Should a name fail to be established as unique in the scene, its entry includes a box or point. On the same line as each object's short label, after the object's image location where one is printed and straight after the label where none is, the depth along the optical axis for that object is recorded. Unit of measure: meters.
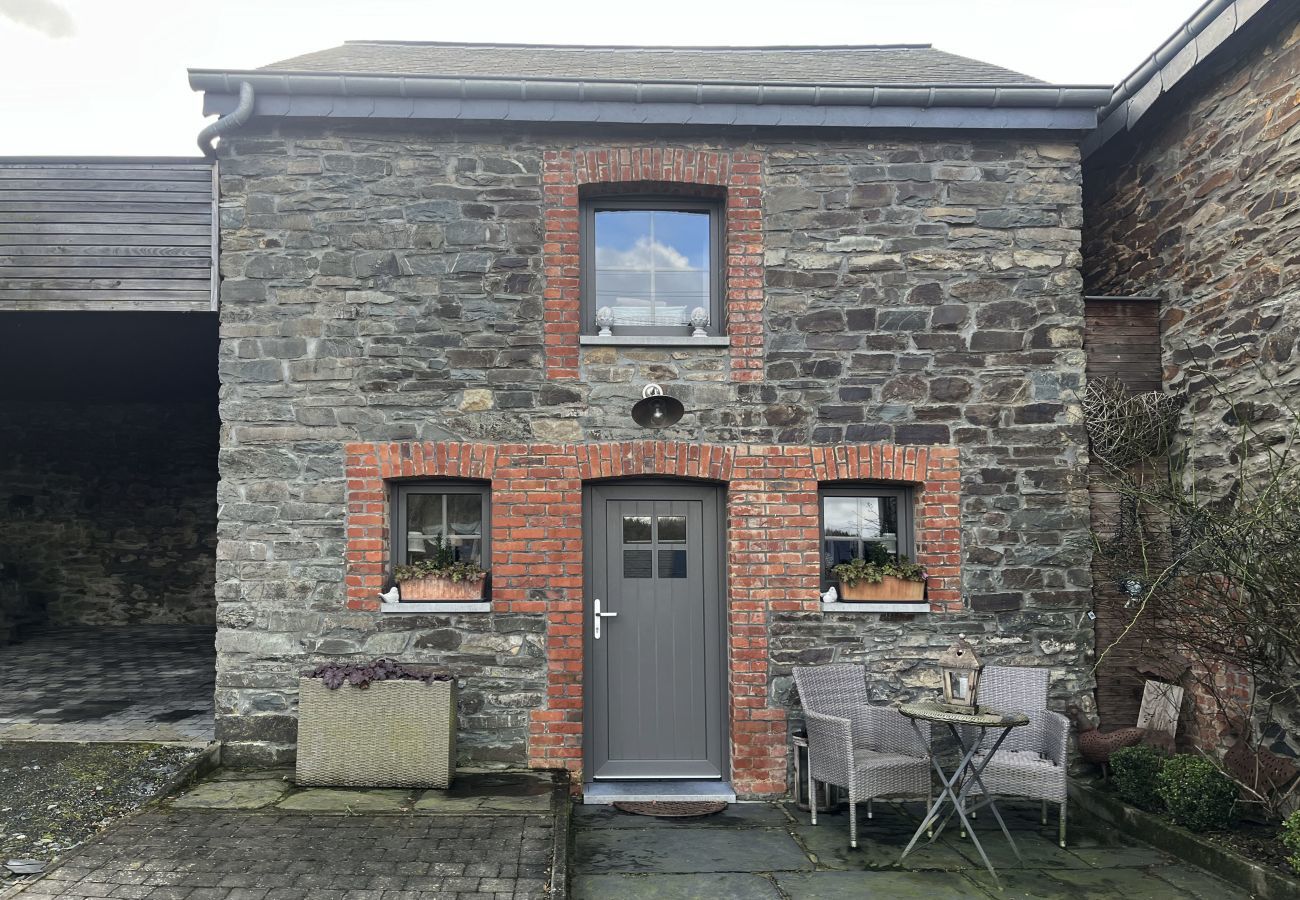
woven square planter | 5.37
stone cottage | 5.88
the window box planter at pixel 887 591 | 6.02
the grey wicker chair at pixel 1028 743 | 5.13
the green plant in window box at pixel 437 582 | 5.89
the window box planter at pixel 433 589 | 5.90
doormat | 5.55
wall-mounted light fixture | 6.05
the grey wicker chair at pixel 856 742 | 5.14
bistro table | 4.69
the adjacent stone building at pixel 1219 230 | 5.29
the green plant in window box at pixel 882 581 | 6.00
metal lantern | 4.83
